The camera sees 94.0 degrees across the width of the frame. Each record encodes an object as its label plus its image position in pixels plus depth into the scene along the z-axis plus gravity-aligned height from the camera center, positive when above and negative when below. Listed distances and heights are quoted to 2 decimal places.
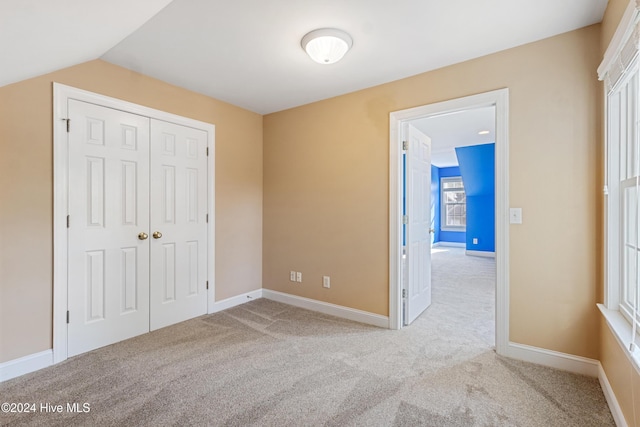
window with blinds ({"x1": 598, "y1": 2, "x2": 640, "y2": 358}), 1.54 +0.21
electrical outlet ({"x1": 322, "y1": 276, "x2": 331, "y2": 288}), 3.38 -0.79
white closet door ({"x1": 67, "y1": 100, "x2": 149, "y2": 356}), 2.37 -0.12
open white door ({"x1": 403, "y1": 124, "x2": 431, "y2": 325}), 3.01 -0.13
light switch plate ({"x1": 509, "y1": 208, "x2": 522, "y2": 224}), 2.28 -0.02
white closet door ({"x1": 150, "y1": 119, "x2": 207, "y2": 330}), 2.89 -0.12
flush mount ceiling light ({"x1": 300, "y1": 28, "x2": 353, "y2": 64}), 2.06 +1.20
